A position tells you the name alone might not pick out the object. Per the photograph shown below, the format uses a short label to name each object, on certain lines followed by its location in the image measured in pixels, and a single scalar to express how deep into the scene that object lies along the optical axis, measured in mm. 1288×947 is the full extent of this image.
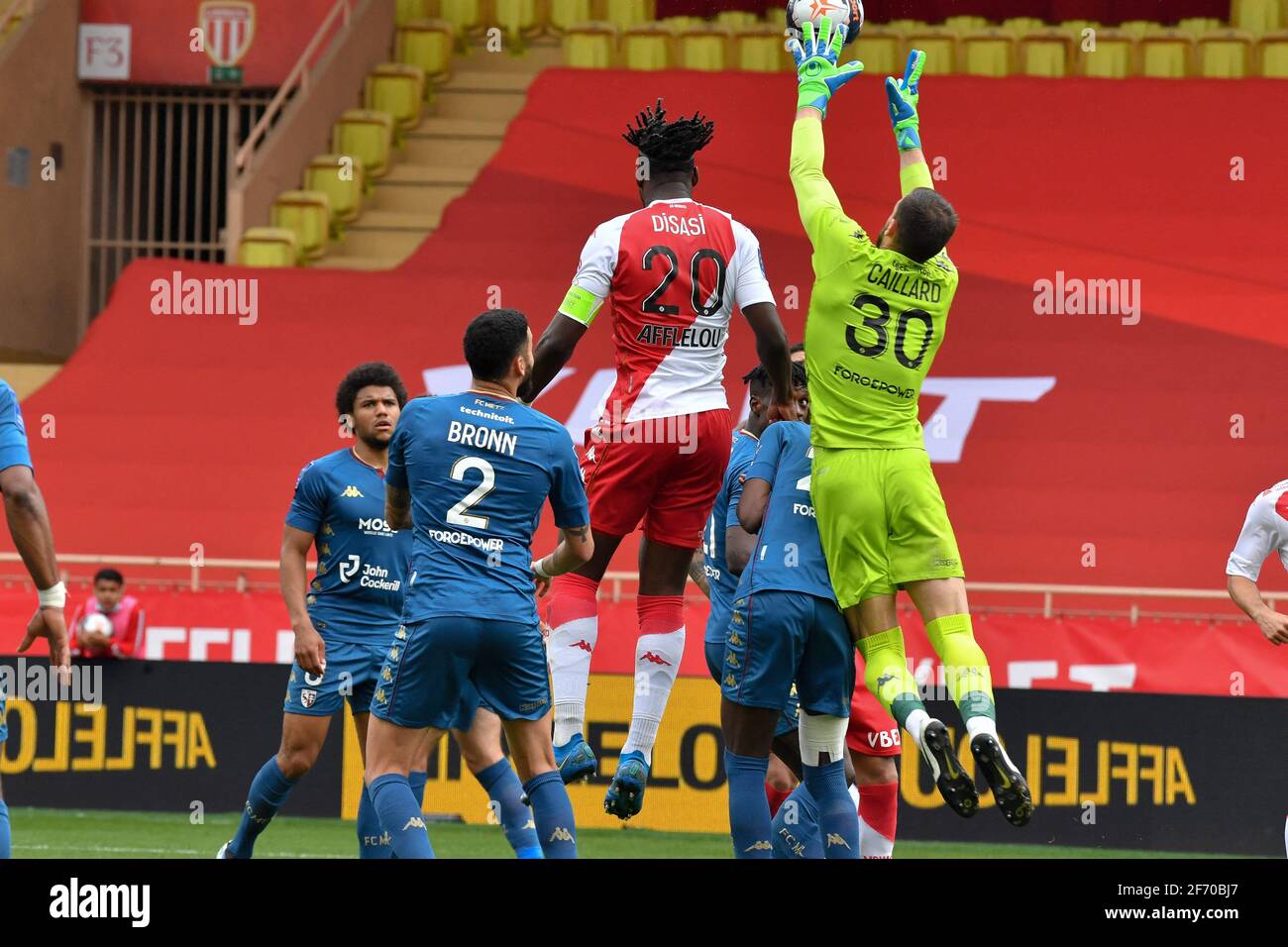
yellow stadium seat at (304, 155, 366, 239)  20141
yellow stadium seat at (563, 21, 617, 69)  20578
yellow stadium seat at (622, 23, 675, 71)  20469
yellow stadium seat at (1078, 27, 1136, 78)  20062
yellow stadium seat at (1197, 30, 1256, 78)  19891
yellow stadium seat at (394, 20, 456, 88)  21469
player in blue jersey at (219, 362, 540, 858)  8789
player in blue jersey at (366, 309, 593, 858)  6727
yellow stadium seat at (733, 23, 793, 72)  20391
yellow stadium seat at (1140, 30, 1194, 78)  20078
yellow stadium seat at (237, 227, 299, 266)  19109
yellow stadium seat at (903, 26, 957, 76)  20109
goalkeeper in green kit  7234
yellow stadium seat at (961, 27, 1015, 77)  20109
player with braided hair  7672
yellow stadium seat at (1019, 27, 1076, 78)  20078
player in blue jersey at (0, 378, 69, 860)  6449
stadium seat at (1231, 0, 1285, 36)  20672
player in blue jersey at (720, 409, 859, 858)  7348
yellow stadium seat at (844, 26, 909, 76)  19672
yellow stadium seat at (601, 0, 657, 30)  21653
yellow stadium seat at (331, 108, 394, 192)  20547
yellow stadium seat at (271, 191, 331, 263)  19656
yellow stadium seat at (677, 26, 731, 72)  20391
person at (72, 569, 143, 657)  13922
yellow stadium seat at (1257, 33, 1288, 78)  19703
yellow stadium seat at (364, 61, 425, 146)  21000
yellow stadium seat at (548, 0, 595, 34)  21625
